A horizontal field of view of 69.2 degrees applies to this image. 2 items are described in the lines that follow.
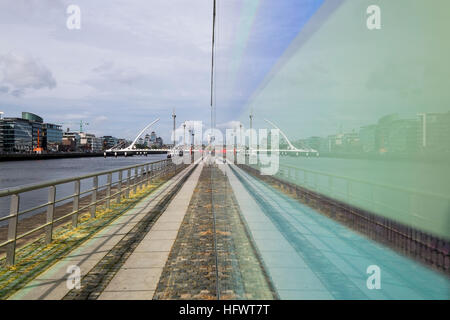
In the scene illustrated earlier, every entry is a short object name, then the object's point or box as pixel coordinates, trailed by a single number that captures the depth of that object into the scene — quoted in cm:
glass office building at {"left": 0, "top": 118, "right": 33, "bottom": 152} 17988
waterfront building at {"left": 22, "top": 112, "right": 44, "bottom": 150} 19219
